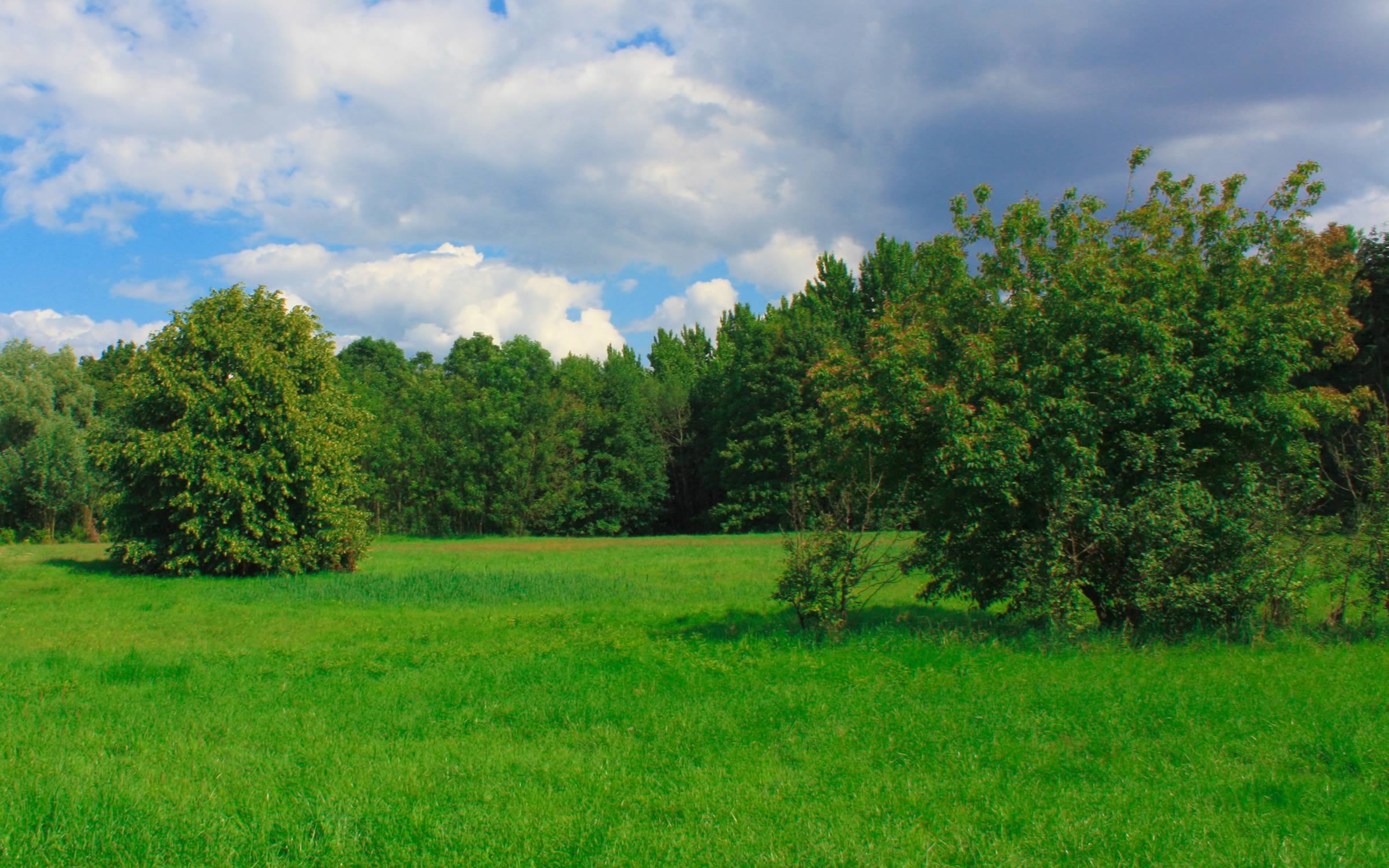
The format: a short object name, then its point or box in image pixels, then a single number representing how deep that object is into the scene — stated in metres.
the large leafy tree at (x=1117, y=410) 11.89
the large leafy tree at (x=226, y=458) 24.88
